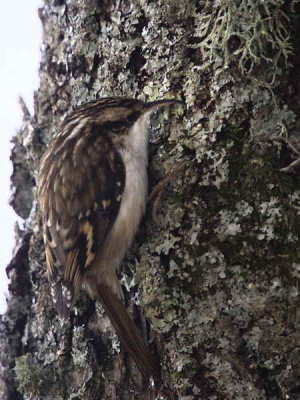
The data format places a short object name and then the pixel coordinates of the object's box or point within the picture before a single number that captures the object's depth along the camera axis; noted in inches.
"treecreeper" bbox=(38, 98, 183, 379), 79.8
